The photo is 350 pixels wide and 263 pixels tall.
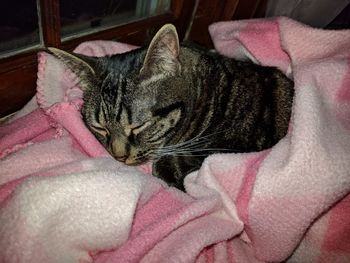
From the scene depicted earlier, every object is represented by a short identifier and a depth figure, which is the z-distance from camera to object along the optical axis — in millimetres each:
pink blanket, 219
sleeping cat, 277
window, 281
